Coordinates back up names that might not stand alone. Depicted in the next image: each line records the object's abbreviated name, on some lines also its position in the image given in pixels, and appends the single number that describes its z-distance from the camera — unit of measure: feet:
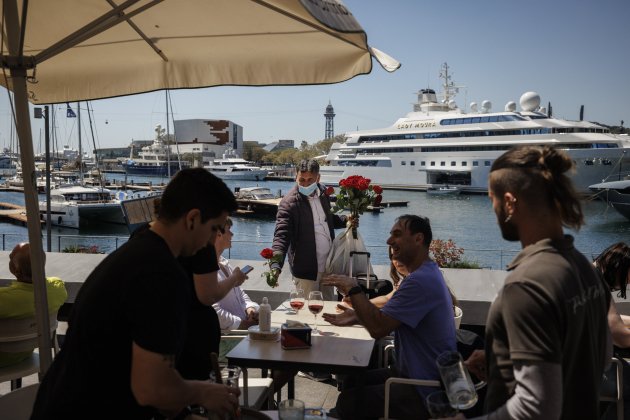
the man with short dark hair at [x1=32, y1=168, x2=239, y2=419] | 4.50
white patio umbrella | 10.39
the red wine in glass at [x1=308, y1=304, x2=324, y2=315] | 10.44
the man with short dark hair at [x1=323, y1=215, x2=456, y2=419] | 8.52
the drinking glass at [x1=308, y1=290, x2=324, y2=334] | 10.44
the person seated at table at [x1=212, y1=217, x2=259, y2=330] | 11.18
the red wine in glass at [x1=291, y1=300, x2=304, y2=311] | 11.19
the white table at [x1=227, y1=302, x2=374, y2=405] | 8.70
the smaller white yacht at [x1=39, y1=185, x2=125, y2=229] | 109.42
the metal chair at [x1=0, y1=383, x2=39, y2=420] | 6.54
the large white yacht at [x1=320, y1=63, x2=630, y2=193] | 158.71
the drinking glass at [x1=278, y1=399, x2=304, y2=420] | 5.89
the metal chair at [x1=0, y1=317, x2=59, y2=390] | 9.76
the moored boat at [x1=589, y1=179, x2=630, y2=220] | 94.07
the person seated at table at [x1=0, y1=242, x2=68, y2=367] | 9.82
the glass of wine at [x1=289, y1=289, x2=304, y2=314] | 11.21
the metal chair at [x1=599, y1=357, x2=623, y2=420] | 8.96
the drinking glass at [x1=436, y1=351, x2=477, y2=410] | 5.11
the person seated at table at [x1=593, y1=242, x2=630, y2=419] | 9.66
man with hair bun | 4.19
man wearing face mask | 15.20
